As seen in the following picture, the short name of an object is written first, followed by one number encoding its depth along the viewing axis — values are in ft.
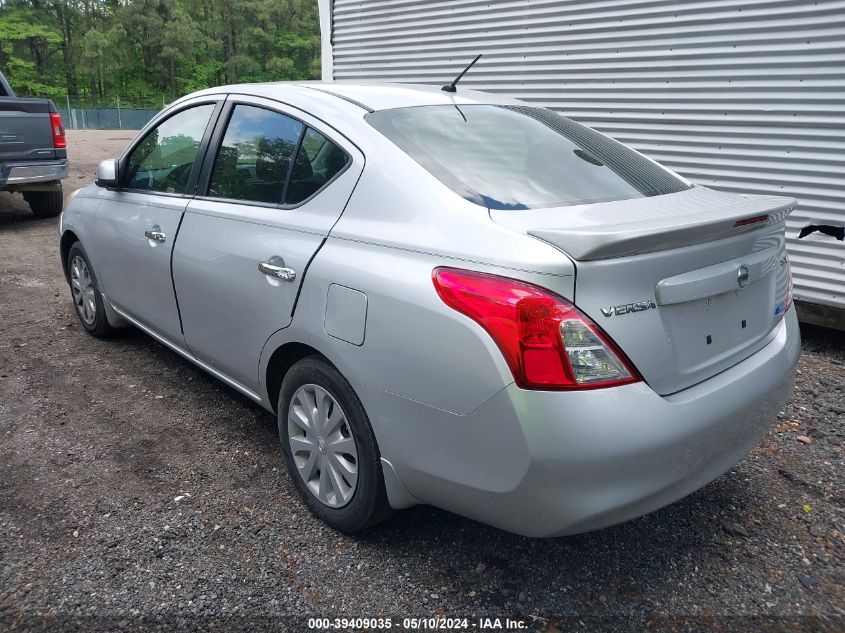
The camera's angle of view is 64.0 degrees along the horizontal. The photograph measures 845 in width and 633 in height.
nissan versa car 6.10
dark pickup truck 26.11
